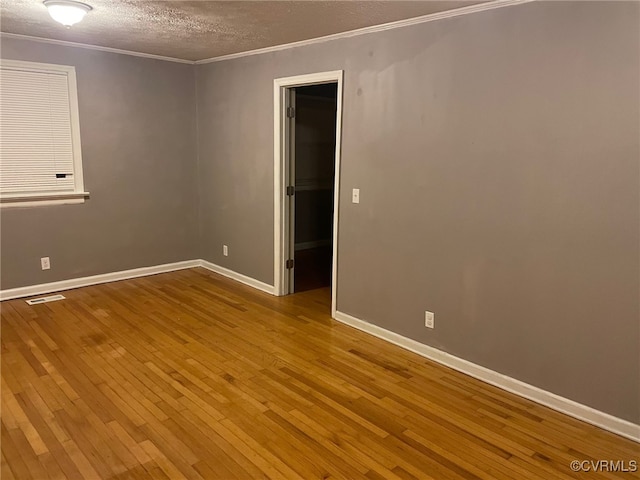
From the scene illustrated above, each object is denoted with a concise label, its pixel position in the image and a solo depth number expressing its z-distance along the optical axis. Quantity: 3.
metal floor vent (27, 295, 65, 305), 4.45
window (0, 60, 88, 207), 4.30
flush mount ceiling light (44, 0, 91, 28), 3.01
